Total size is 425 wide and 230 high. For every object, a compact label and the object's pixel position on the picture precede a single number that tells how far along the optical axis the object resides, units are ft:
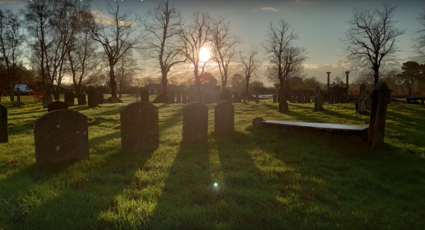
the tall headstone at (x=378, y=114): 21.98
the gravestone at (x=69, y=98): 77.69
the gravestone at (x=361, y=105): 47.60
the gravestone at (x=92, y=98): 68.95
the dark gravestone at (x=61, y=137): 16.98
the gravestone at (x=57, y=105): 35.50
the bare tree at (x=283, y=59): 124.77
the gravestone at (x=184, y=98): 98.51
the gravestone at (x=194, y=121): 24.00
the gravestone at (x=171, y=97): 99.30
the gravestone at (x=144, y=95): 76.13
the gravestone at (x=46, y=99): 71.87
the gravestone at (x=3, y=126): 25.75
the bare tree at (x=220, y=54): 135.30
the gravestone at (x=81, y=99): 77.56
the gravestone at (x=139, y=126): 20.32
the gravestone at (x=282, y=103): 55.37
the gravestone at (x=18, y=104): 77.30
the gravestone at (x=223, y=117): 27.27
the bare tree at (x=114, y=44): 99.91
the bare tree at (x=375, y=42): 99.45
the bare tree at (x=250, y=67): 160.89
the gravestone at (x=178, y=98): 100.75
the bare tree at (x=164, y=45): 100.99
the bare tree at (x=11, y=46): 94.58
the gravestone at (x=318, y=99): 56.16
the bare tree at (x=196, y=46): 117.98
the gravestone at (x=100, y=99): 80.39
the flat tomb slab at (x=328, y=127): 22.54
